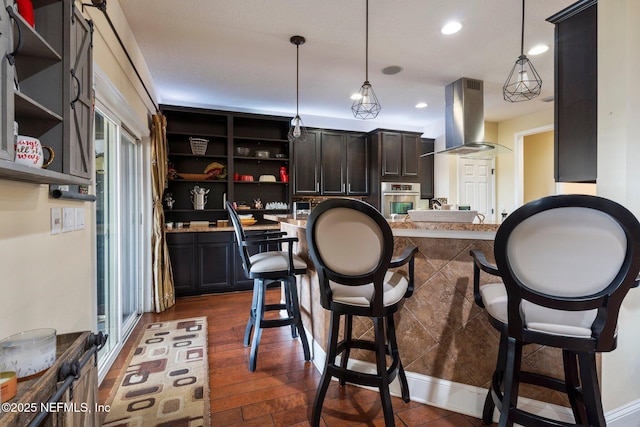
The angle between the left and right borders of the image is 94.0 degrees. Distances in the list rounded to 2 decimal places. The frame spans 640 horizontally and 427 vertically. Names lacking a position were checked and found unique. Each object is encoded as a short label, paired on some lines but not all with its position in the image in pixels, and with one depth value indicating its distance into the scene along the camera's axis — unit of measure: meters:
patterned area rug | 1.68
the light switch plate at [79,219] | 1.59
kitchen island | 1.63
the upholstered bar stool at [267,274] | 2.21
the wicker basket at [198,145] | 4.35
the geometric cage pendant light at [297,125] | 2.83
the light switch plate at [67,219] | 1.46
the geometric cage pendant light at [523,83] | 2.20
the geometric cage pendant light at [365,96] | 2.49
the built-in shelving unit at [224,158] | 4.41
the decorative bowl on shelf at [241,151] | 4.69
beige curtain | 3.46
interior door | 5.49
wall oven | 5.16
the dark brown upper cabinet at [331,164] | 5.01
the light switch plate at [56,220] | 1.38
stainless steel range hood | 3.75
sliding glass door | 2.29
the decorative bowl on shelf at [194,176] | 4.29
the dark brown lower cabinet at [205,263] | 3.92
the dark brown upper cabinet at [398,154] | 5.22
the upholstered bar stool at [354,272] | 1.41
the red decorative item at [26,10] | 0.95
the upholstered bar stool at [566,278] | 1.02
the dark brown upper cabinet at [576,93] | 1.66
